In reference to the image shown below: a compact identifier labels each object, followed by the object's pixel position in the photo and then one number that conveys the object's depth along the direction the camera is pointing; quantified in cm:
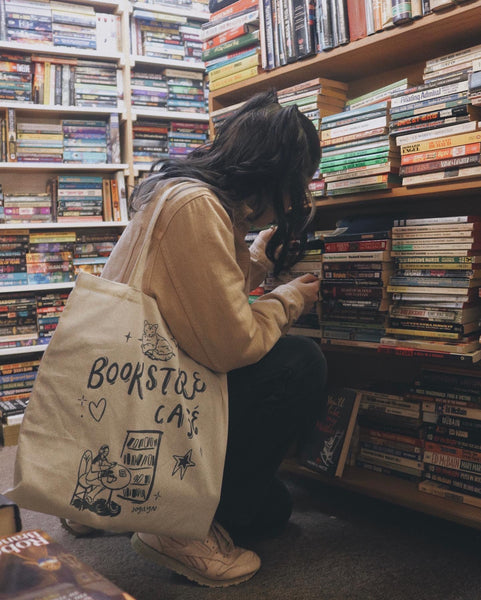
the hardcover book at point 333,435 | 143
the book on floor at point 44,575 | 65
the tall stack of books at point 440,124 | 119
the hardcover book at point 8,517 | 88
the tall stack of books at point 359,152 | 131
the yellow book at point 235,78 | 158
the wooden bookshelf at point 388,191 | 125
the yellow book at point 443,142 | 118
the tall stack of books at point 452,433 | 128
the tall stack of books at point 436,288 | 123
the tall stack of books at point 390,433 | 138
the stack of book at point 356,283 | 135
